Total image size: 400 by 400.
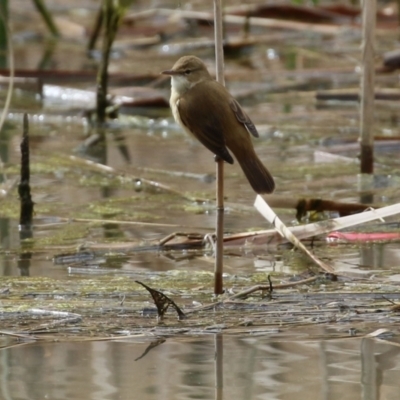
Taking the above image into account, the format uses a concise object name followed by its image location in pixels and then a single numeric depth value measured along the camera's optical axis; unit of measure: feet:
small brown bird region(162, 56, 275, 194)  23.50
